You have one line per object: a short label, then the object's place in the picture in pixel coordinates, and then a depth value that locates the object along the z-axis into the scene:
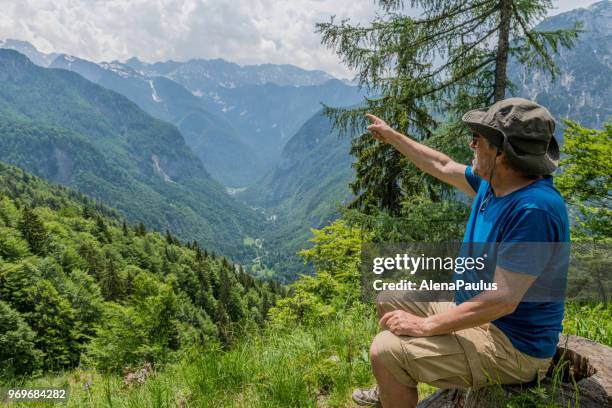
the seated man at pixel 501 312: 2.03
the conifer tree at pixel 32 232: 54.25
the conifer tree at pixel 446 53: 7.63
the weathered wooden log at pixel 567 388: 2.19
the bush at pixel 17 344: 29.36
